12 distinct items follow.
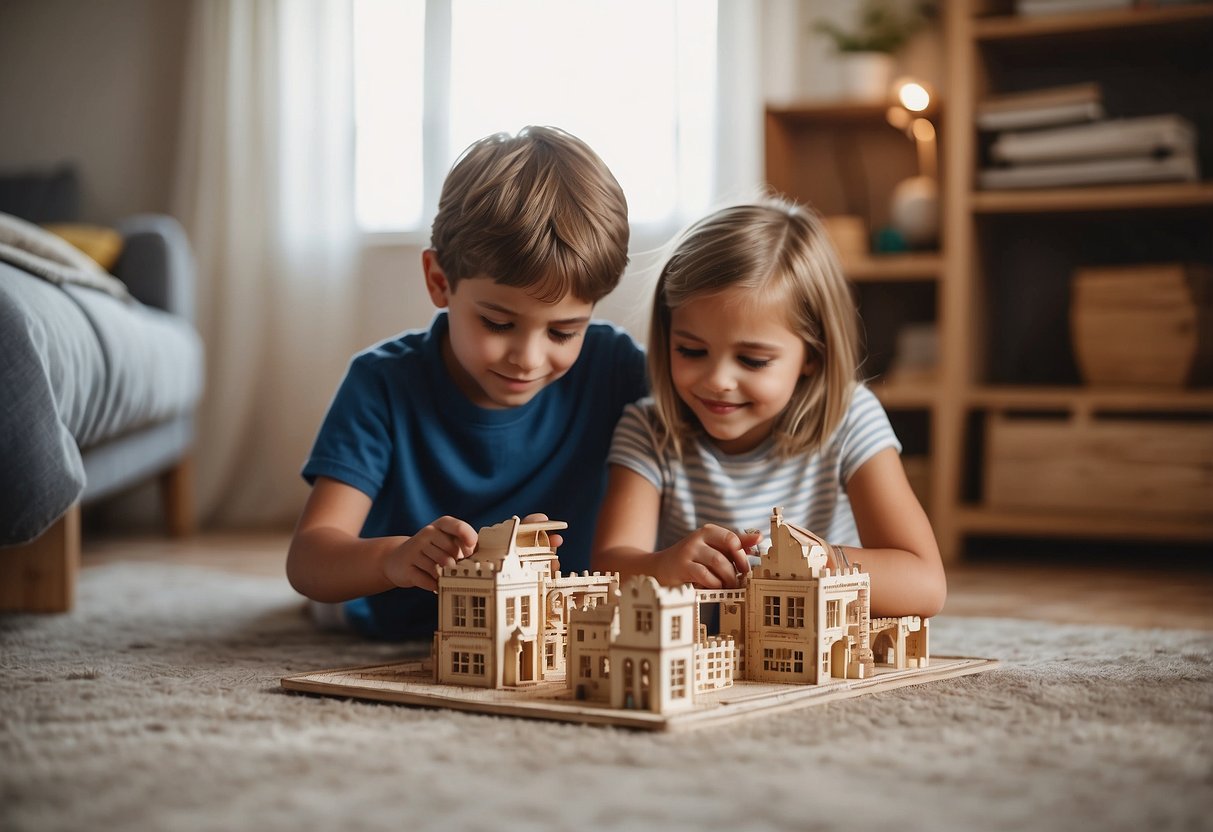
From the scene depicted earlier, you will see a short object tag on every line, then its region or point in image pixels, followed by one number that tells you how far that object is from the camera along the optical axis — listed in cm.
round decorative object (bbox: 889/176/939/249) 245
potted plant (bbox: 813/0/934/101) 254
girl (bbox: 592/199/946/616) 120
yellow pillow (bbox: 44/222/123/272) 261
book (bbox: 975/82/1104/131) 229
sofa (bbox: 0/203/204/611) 123
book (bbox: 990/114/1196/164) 225
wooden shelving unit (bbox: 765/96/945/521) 272
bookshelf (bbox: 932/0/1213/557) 223
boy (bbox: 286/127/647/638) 116
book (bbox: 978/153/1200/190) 225
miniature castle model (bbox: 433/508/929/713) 91
